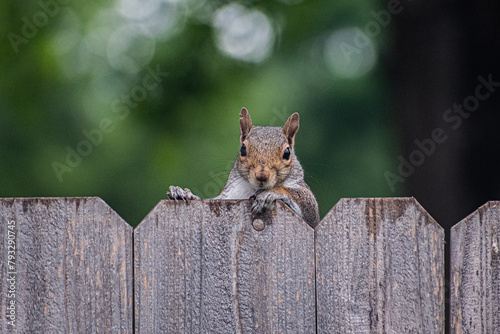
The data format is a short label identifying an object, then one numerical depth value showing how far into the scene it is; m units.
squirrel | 5.63
